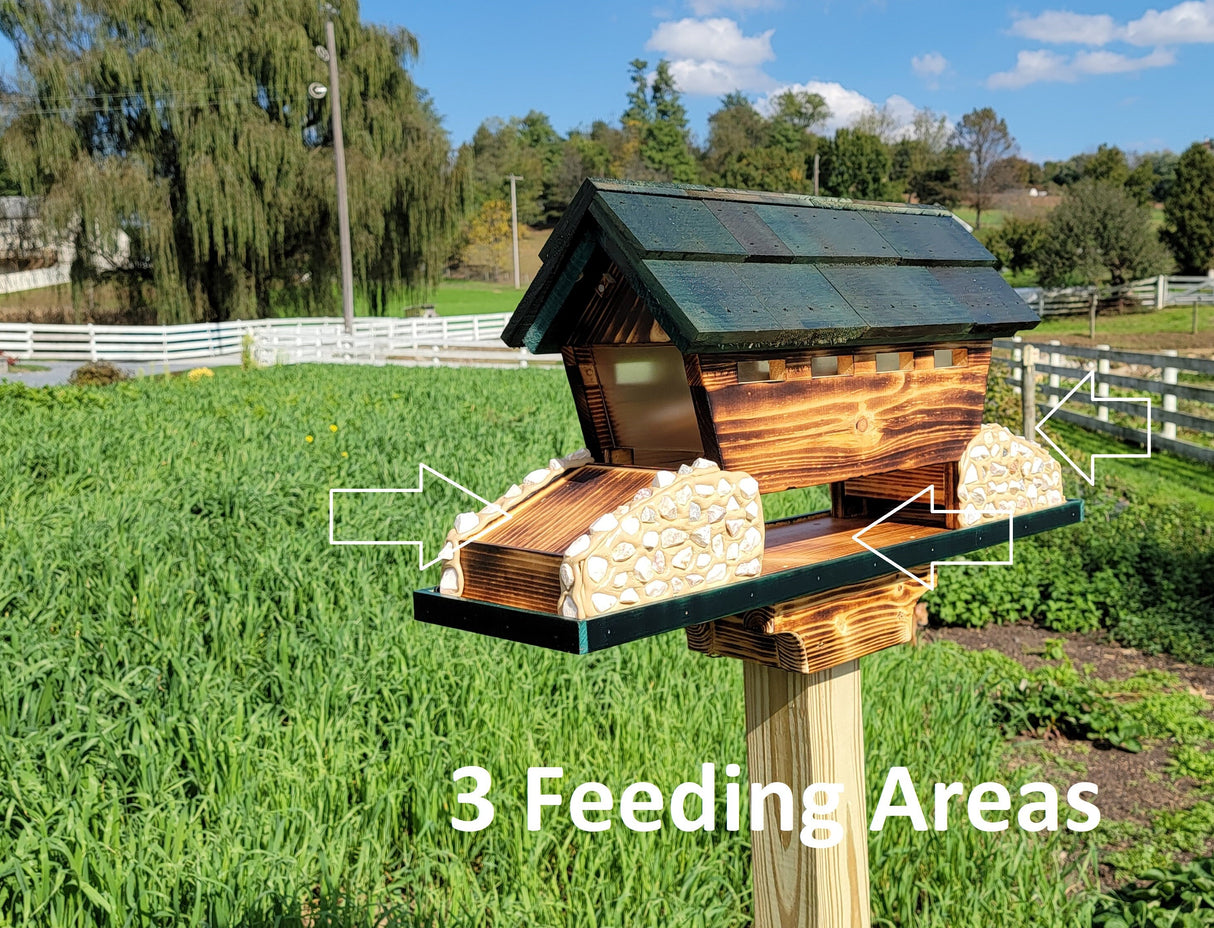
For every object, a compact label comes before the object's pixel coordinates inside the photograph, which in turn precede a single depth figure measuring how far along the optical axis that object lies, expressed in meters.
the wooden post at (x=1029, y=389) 7.46
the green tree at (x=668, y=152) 72.62
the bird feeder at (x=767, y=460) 1.42
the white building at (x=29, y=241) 26.69
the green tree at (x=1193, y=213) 36.84
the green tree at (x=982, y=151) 55.72
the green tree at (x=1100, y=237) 35.44
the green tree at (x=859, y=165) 60.88
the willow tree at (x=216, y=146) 26.06
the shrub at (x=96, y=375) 18.55
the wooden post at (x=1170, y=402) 12.42
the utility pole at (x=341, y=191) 23.81
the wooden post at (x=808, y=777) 1.74
